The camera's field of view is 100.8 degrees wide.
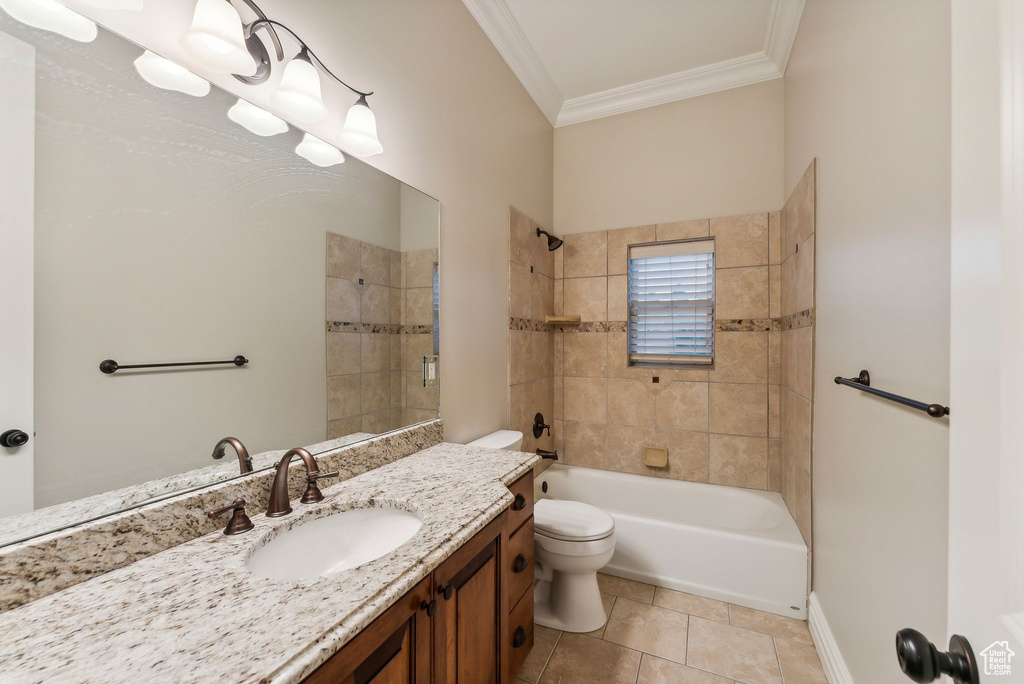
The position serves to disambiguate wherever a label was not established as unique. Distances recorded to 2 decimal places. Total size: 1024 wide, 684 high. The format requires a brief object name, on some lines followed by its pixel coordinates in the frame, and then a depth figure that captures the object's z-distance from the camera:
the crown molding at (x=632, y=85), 2.12
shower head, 2.91
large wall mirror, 0.74
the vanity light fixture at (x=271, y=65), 0.93
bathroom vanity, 0.56
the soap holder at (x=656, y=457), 2.72
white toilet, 1.83
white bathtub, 1.97
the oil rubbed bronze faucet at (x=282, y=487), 1.02
